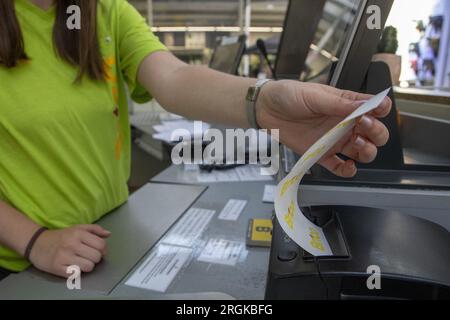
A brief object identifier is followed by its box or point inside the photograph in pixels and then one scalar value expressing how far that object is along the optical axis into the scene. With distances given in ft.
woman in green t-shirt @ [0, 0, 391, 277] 2.17
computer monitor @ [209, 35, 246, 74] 5.60
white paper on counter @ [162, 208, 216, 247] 2.50
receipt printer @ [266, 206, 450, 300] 1.20
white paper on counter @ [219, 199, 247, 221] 2.88
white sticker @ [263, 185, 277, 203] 3.20
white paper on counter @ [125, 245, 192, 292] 2.02
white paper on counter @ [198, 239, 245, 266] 2.24
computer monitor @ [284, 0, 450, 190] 1.76
